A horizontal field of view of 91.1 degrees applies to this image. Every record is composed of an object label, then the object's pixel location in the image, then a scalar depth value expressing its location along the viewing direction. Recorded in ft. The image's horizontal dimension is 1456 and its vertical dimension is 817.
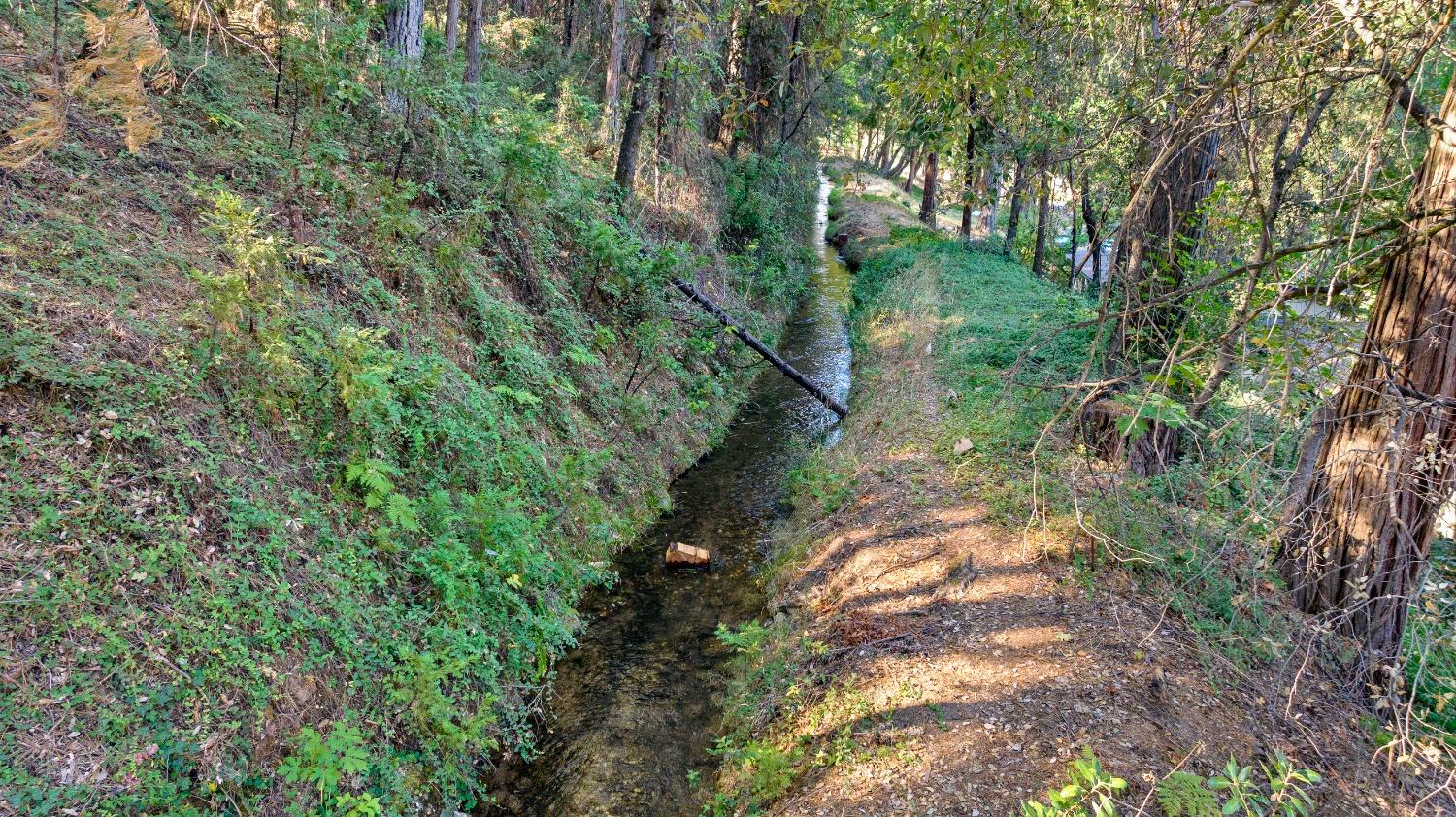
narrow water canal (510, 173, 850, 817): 16.29
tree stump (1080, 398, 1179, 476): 21.68
